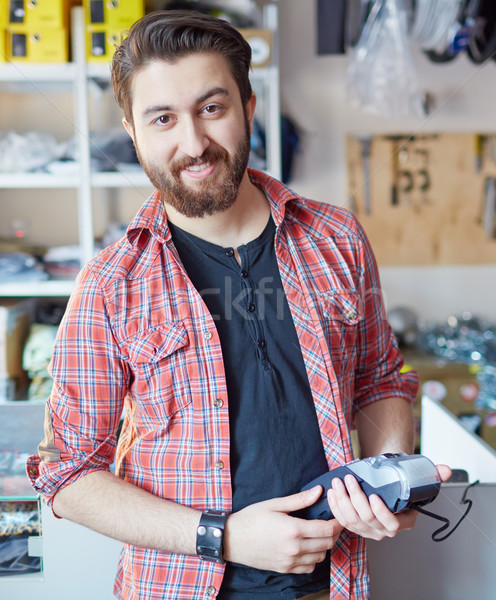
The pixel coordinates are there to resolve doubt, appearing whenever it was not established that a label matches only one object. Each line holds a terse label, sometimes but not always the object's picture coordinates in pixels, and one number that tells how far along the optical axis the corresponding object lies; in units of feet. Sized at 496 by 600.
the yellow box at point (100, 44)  7.73
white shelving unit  7.89
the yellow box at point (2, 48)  7.71
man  2.70
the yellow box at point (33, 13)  7.61
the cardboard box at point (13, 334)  8.13
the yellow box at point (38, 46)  7.77
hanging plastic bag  8.09
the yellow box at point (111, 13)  7.63
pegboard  10.14
